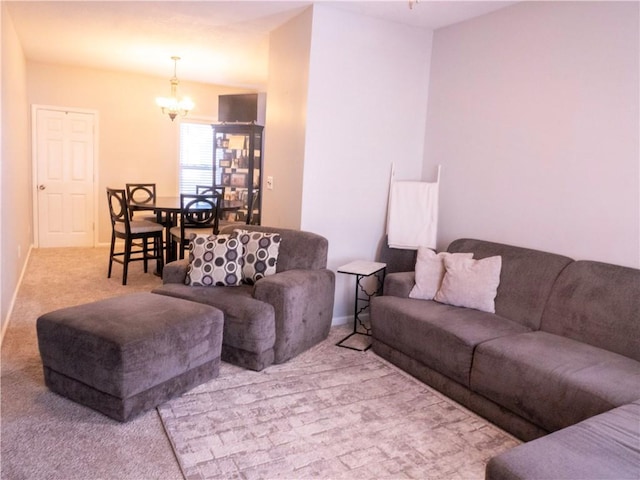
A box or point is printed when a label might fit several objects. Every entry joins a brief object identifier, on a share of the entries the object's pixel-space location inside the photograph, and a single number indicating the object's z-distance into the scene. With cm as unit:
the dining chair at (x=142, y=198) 516
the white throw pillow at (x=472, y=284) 303
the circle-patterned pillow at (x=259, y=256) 339
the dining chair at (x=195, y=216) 479
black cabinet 668
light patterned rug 205
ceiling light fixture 571
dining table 488
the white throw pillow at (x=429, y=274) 323
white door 635
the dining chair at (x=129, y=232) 487
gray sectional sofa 211
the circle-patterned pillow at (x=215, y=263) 333
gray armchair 292
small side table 346
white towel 393
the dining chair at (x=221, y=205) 514
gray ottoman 226
